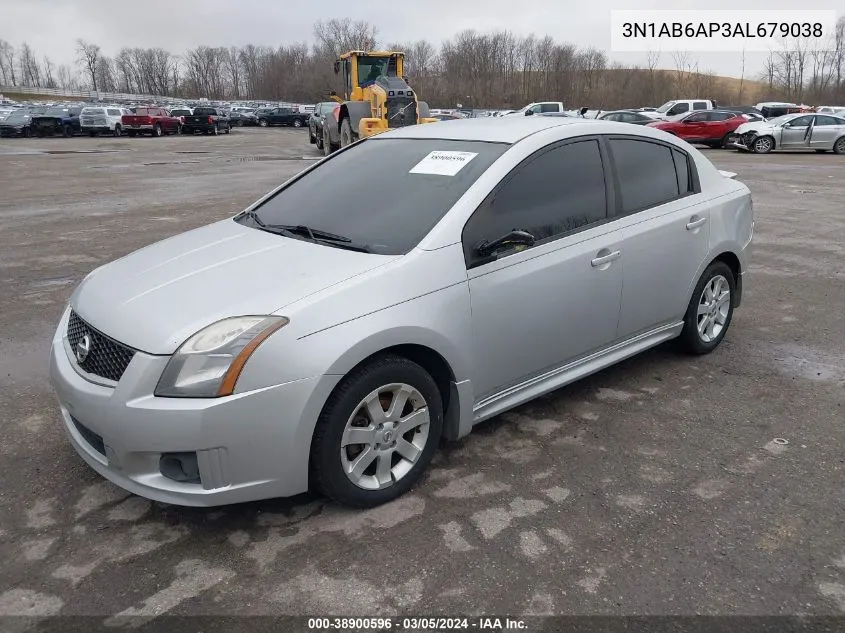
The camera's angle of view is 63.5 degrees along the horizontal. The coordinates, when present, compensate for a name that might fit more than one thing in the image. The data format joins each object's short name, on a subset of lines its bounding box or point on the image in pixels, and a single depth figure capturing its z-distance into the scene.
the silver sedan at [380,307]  2.64
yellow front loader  19.03
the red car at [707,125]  25.77
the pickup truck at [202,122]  41.78
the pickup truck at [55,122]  39.62
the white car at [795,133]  23.97
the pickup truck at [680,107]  30.77
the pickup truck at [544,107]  35.66
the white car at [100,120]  39.31
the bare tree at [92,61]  138.81
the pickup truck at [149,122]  39.97
